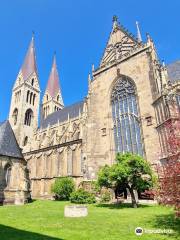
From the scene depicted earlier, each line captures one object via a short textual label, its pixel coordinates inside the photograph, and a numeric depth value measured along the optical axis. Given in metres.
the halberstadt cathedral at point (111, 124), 22.12
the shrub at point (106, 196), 21.77
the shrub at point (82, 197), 21.45
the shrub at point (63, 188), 26.34
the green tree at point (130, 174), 16.72
